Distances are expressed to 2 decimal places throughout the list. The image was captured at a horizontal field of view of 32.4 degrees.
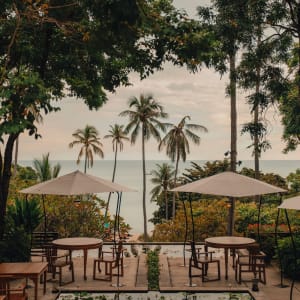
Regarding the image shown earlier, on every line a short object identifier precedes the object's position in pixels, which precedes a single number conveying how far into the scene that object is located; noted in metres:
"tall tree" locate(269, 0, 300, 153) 16.61
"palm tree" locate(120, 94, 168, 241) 47.91
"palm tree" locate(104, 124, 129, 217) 59.47
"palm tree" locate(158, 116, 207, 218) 47.81
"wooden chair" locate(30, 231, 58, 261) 13.02
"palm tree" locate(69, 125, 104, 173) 60.69
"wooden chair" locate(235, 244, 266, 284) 10.59
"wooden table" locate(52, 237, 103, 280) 10.97
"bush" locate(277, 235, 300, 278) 10.91
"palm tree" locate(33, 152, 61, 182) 33.09
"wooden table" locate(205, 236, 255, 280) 10.95
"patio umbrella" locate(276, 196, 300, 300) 7.87
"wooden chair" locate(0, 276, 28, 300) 7.87
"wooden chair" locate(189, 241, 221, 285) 10.59
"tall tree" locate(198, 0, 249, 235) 16.59
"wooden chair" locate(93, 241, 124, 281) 10.74
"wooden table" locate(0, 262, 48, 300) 8.39
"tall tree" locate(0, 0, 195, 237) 9.77
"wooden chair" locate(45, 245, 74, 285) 10.42
